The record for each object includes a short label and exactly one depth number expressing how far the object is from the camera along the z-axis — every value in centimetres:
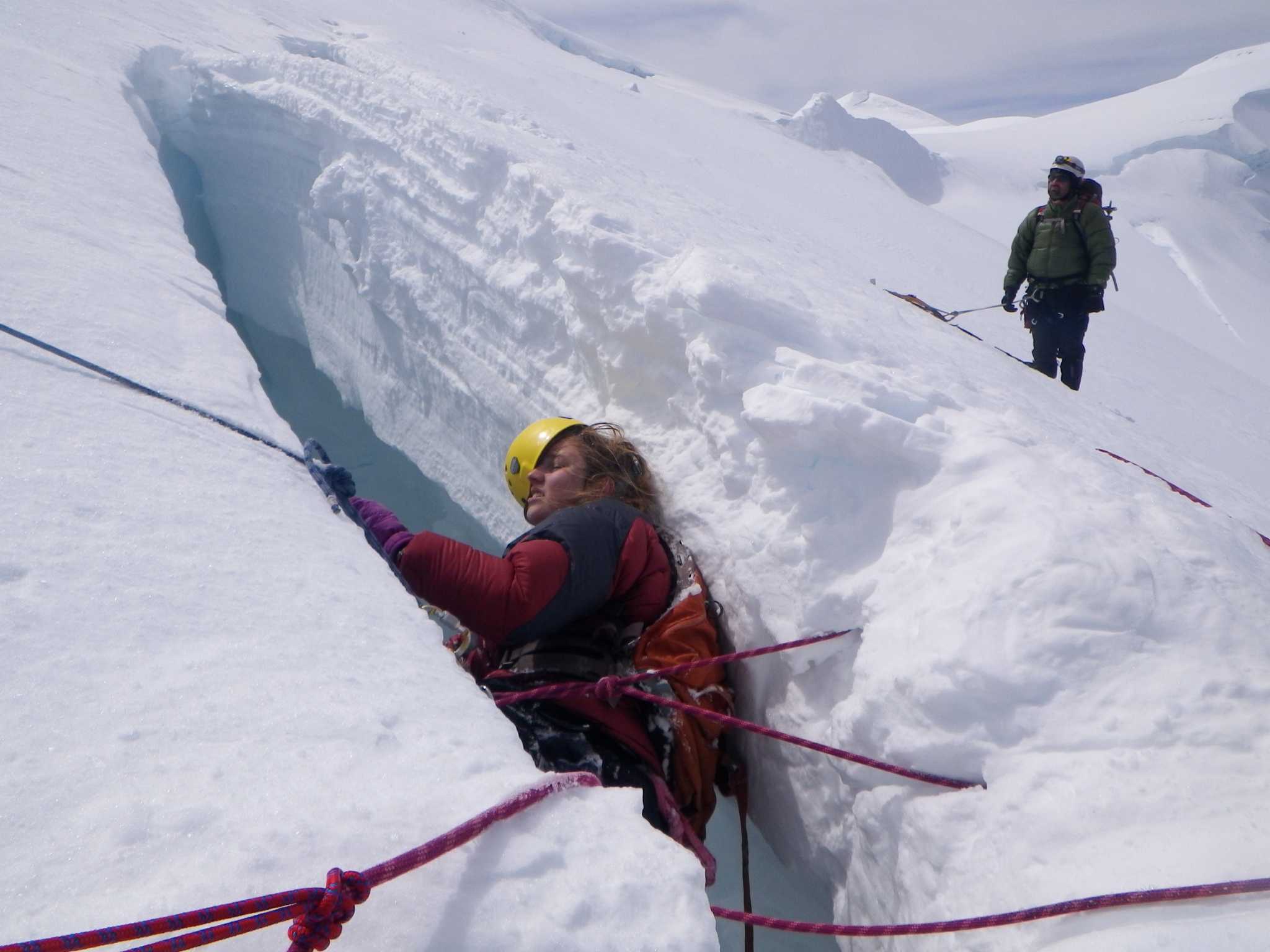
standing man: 409
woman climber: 155
